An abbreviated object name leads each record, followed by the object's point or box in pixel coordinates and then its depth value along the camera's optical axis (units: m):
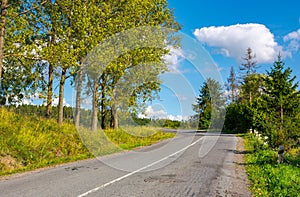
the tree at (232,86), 77.69
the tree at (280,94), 27.00
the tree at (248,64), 64.25
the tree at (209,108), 45.95
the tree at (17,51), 15.20
